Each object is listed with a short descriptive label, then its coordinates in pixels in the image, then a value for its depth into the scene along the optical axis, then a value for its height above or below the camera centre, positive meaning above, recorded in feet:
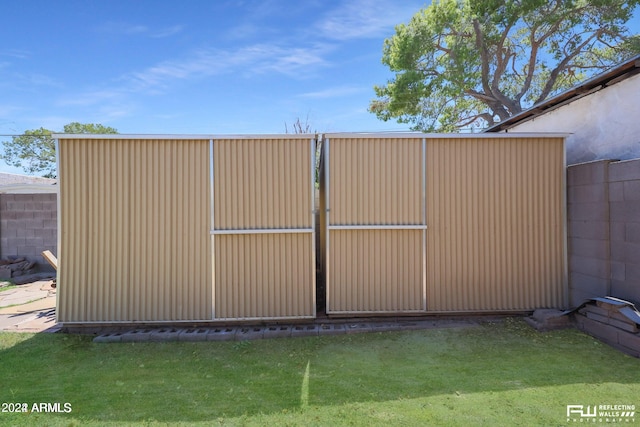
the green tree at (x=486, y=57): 33.81 +18.83
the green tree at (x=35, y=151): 76.18 +17.98
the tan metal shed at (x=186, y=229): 13.01 -0.54
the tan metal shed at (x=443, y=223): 13.42 -0.44
